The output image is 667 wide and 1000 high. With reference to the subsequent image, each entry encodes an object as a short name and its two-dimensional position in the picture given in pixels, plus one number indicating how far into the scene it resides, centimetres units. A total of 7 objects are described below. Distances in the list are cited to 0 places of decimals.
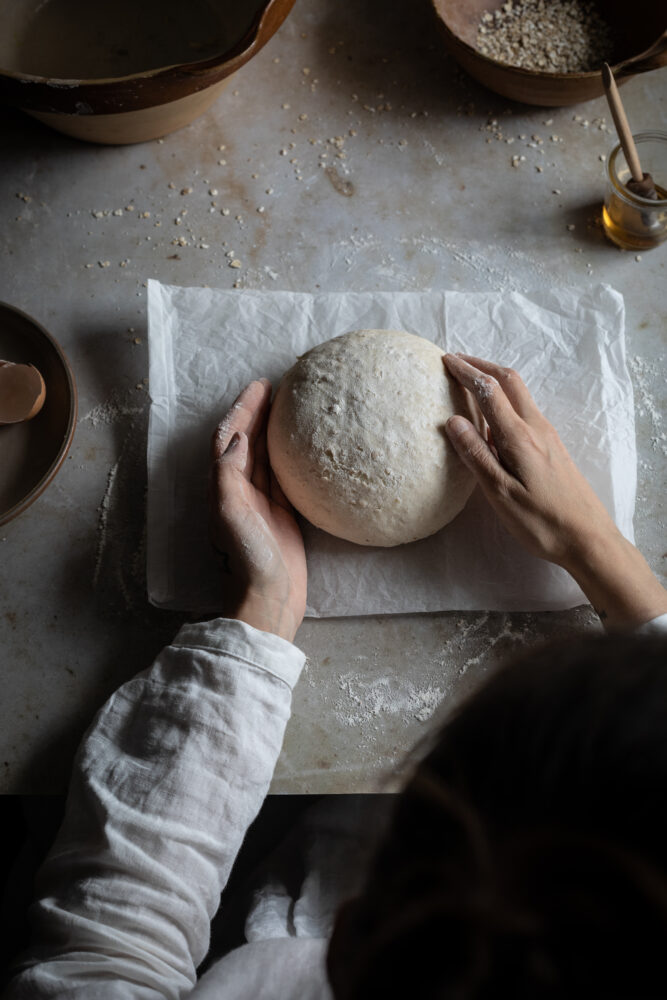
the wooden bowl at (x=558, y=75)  114
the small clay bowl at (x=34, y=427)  104
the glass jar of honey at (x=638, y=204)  112
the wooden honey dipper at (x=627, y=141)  110
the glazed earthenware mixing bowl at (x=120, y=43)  117
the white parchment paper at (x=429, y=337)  101
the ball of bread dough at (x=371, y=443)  93
